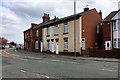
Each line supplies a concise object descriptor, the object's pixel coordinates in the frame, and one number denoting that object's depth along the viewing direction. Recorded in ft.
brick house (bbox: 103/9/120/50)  64.59
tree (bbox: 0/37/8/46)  322.92
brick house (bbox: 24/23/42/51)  101.88
